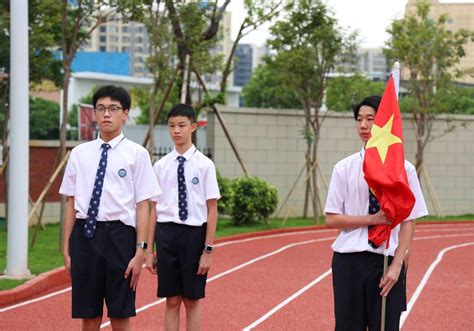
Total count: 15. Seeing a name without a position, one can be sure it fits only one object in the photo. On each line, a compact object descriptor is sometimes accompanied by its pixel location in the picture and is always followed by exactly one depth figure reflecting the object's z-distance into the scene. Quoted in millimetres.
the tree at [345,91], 23859
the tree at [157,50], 18016
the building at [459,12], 71481
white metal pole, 12000
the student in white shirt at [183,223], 7434
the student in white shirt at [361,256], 5609
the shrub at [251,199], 20469
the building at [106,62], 103312
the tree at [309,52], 22828
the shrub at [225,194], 19875
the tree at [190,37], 19422
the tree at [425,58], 25172
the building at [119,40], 188250
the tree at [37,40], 17984
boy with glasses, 6246
